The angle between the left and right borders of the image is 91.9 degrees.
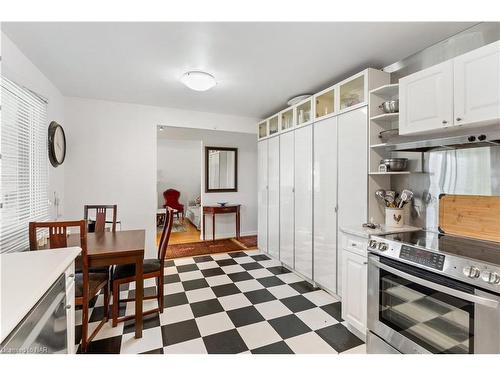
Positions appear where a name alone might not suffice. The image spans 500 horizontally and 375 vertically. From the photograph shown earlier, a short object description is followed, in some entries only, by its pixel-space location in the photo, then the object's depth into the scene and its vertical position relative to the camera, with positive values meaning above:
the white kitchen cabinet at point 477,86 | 1.40 +0.61
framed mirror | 5.26 +0.35
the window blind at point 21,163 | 1.92 +0.20
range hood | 1.42 +0.29
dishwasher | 0.85 -0.60
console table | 4.98 -0.54
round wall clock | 2.80 +0.50
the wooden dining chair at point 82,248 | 1.70 -0.45
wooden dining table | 1.84 -0.54
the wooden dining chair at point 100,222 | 2.68 -0.41
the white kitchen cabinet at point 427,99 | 1.63 +0.62
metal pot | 2.07 +0.18
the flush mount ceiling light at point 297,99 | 3.14 +1.14
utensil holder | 2.08 -0.29
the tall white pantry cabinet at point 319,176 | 2.30 +0.11
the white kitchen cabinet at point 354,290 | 1.93 -0.88
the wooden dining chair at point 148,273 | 2.08 -0.80
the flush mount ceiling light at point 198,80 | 2.46 +1.09
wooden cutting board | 1.64 -0.23
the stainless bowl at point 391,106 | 2.04 +0.68
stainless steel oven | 1.21 -0.75
